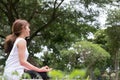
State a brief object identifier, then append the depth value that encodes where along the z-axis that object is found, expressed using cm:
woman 409
